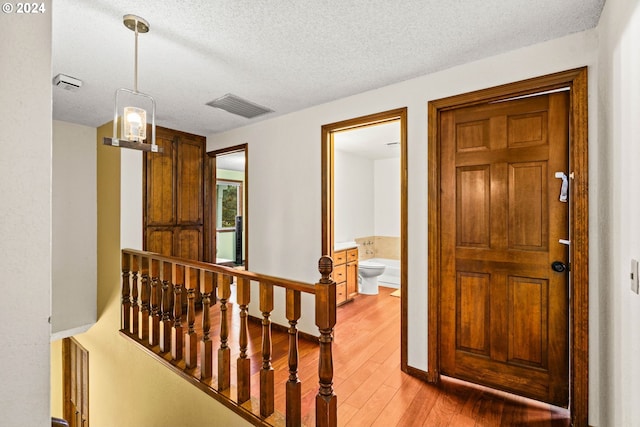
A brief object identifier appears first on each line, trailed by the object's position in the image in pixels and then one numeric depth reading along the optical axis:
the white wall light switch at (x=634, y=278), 1.15
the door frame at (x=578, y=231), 1.80
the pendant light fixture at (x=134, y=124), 1.69
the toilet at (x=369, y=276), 4.77
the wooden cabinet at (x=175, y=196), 3.76
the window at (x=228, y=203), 7.22
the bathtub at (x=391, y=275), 5.34
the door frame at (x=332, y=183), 2.51
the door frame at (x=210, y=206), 4.42
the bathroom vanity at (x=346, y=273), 4.23
